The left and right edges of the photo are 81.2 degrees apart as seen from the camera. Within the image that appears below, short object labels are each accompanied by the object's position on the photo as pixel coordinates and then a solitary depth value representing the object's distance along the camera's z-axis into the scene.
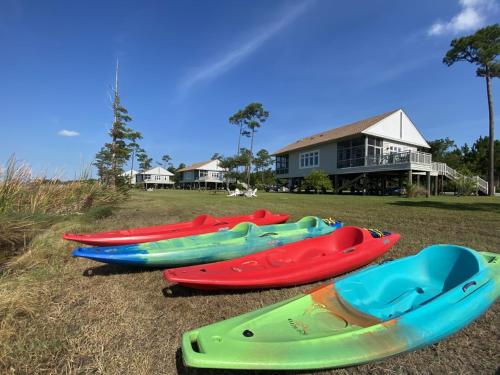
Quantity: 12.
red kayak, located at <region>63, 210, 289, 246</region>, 4.77
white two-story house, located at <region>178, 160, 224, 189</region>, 70.19
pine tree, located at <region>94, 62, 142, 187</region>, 16.20
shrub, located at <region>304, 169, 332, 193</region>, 26.86
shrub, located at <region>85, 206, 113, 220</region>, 8.47
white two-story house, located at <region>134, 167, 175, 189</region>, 77.94
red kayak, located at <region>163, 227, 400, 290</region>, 3.05
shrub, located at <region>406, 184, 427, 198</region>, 18.92
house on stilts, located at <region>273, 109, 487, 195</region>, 22.69
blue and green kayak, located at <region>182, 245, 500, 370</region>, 1.74
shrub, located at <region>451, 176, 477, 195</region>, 23.00
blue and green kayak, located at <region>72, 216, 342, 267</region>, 3.76
